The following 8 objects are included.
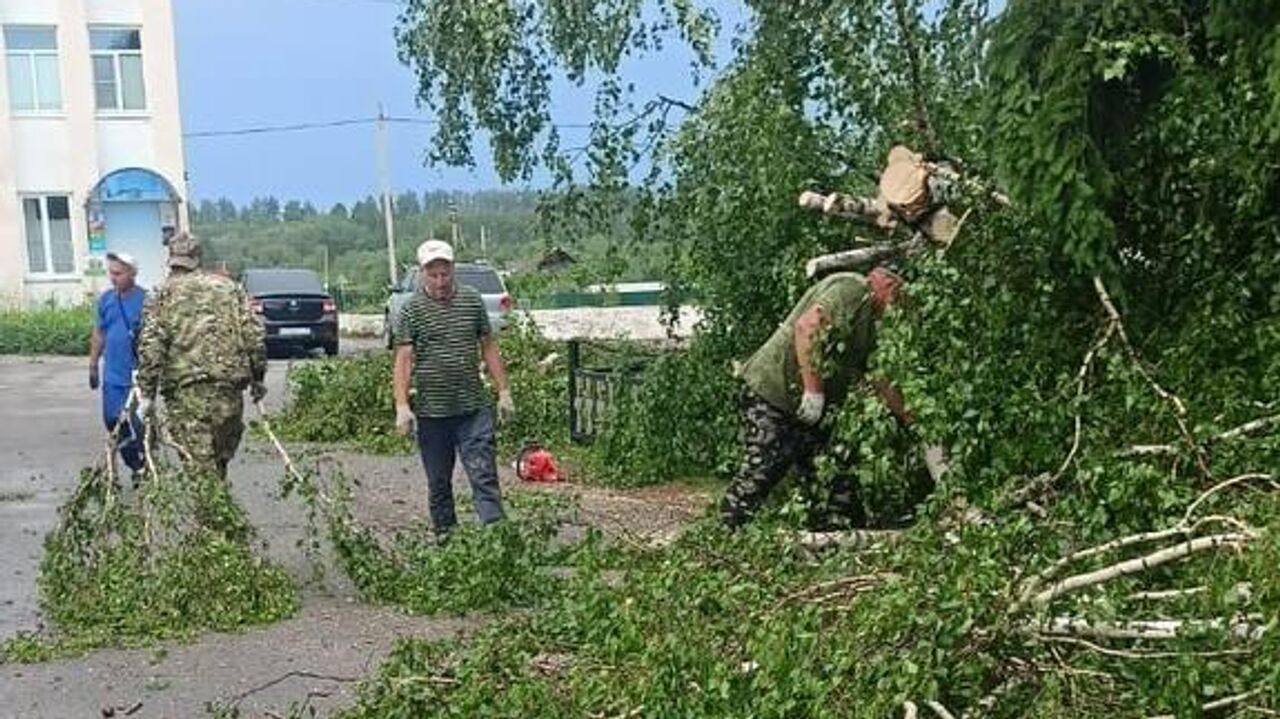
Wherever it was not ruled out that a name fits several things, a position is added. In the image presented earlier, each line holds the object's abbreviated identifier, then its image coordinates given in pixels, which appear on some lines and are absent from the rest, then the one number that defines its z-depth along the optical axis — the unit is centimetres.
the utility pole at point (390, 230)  3588
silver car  1972
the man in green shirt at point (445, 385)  702
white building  3100
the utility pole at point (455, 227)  2504
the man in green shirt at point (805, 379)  598
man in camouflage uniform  689
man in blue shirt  877
